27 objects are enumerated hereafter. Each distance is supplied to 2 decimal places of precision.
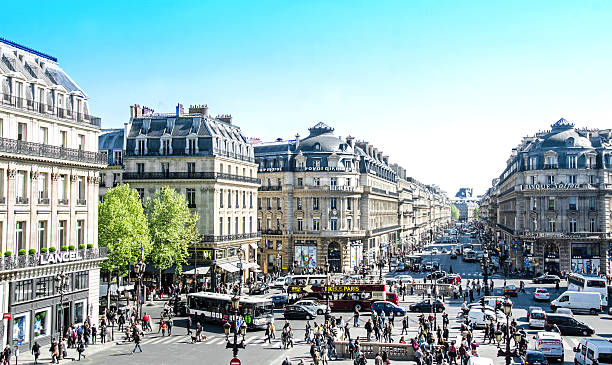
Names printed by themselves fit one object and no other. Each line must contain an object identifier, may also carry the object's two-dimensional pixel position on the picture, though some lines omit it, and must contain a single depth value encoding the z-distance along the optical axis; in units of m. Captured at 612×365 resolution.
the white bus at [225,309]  41.91
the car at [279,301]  52.16
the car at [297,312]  46.34
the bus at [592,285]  50.81
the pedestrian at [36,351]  31.04
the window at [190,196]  61.22
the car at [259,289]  58.00
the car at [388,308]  47.06
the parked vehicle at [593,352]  28.00
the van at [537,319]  41.00
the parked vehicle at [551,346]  32.09
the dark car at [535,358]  29.26
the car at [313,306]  47.16
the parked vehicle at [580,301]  49.16
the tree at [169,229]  53.50
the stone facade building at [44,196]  33.50
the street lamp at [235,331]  21.64
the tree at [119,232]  46.81
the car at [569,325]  40.00
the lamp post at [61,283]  33.06
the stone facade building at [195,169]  60.62
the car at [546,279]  66.06
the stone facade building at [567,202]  73.81
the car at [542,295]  54.78
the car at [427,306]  48.19
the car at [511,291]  57.03
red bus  49.88
